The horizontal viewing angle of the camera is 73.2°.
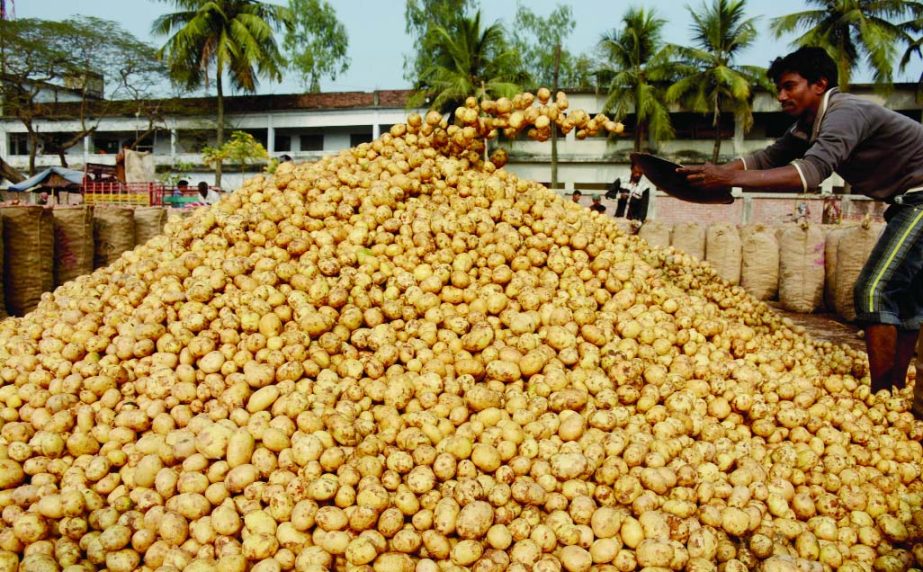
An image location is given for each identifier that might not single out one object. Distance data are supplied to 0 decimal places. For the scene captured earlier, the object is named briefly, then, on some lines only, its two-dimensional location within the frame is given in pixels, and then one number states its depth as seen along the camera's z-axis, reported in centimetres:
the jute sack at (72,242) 686
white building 2992
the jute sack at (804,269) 901
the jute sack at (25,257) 618
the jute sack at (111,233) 752
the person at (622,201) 1330
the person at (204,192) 1514
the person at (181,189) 2009
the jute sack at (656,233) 1034
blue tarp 1986
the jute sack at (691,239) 1015
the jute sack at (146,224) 814
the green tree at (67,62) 2866
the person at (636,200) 1205
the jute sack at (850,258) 811
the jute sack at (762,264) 952
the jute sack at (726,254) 976
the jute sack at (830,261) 877
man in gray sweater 319
